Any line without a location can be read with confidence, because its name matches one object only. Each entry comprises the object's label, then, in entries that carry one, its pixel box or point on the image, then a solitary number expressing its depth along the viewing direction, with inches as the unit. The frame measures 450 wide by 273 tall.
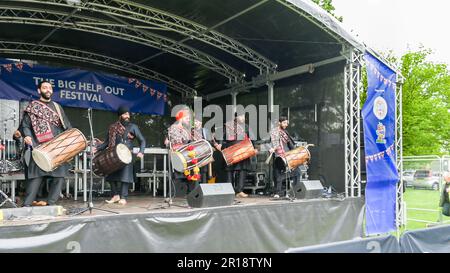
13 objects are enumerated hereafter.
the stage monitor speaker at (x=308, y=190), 242.1
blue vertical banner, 260.5
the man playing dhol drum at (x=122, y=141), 220.5
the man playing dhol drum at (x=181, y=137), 221.8
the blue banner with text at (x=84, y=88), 321.1
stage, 145.8
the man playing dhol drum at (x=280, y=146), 264.8
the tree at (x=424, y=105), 775.1
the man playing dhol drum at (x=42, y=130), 177.0
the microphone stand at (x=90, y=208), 165.6
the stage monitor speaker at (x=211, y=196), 194.9
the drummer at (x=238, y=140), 275.6
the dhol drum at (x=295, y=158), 255.1
